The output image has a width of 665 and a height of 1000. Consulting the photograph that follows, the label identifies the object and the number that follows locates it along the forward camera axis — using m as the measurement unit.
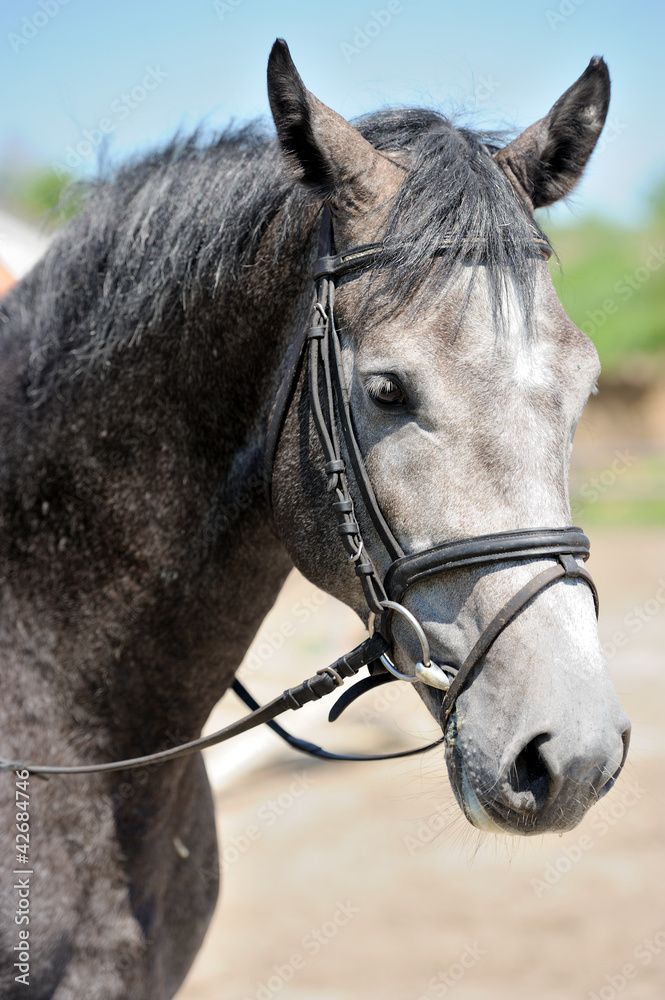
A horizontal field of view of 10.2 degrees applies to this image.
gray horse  3.21
